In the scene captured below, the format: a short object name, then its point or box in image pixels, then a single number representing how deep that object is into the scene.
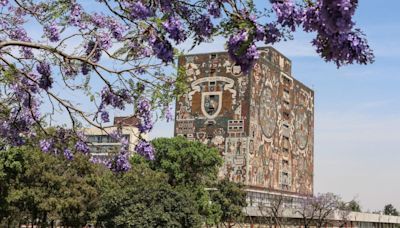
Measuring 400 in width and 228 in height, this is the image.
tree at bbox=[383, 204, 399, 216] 118.76
